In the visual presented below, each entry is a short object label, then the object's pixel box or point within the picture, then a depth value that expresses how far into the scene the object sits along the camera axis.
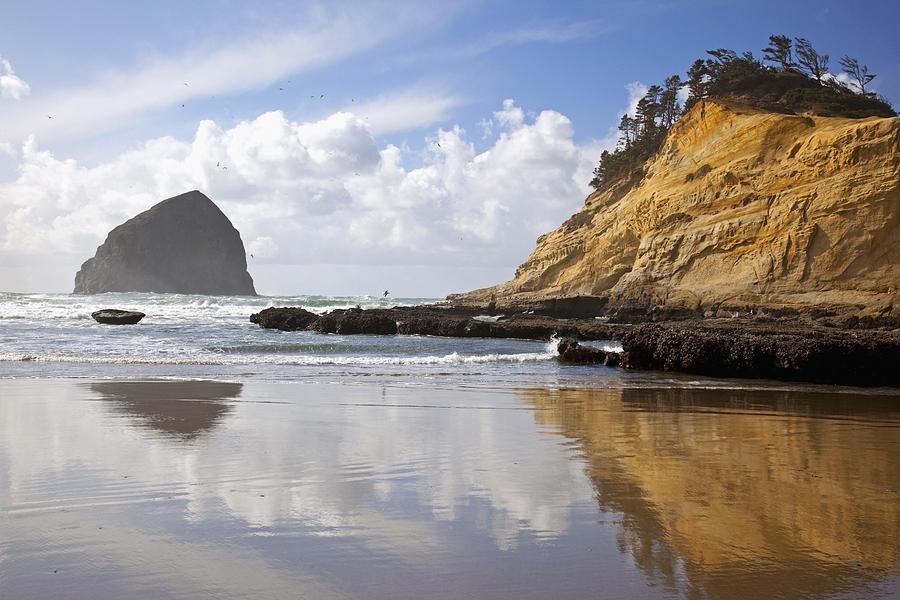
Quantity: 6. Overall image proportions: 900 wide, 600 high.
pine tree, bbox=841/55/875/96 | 49.00
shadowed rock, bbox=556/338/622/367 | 17.28
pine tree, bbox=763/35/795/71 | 50.06
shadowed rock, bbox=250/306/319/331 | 29.77
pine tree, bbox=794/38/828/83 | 48.58
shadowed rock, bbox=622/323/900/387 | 13.58
